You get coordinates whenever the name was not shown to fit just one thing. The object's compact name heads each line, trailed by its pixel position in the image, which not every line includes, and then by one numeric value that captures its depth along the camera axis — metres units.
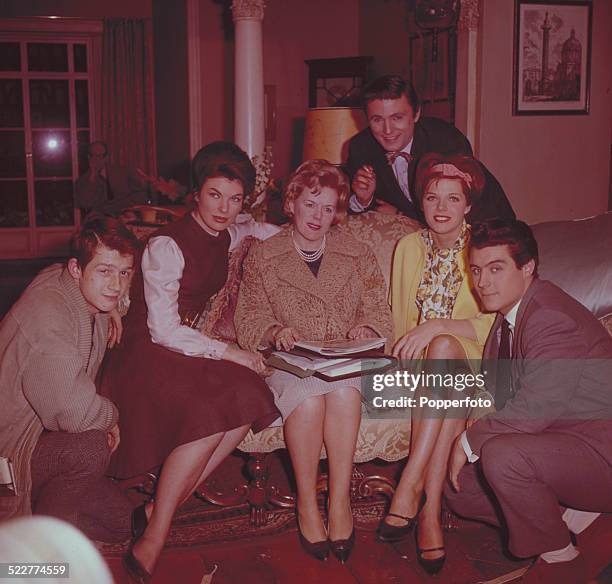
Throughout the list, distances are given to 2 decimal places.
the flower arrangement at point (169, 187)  3.36
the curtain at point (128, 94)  8.03
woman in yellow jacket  2.19
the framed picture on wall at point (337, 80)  6.91
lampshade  3.34
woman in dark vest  2.08
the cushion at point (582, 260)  2.53
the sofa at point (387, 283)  2.36
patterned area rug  2.39
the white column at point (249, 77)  4.72
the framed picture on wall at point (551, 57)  5.12
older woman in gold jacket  2.20
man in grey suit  1.98
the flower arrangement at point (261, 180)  3.54
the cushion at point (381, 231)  2.83
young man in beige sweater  1.97
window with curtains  7.98
